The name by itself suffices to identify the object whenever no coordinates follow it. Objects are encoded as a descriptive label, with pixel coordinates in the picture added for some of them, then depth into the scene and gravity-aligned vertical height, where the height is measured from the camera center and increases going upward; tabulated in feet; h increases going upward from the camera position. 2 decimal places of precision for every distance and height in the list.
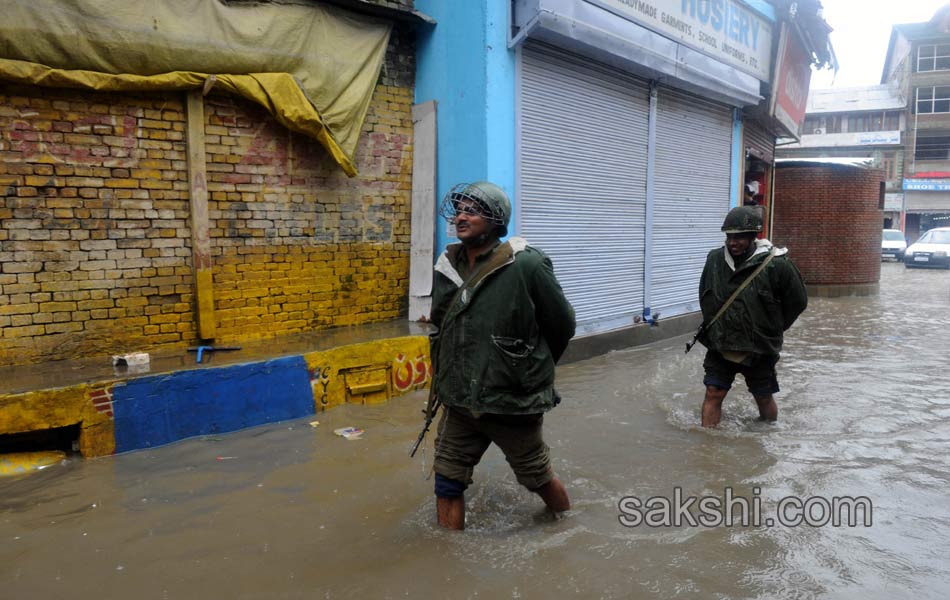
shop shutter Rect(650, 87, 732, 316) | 31.07 +1.82
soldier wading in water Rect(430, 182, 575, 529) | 10.02 -1.72
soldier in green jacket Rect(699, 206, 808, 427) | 15.61 -1.81
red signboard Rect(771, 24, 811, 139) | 38.17 +9.00
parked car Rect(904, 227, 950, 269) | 73.87 -2.46
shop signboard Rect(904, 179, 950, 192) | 121.90 +7.85
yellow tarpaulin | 15.62 +4.67
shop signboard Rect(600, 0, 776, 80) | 26.89 +9.07
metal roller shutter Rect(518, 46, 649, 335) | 23.91 +2.00
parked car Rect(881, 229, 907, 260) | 90.58 -2.20
